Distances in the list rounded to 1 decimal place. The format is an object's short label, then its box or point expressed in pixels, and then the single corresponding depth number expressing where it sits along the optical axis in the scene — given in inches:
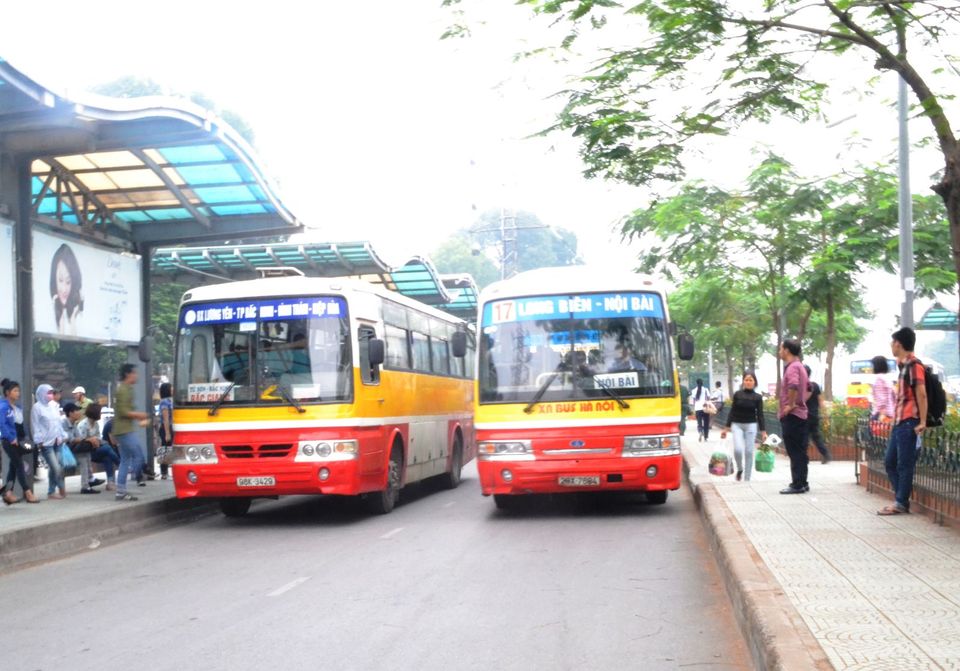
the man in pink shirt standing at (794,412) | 553.3
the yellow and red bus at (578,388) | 547.8
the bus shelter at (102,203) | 597.9
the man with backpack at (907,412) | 434.3
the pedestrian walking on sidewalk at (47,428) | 620.4
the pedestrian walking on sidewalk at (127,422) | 614.2
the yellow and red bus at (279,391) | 546.3
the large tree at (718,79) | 376.5
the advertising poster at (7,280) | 598.9
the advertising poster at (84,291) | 647.1
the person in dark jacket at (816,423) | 760.3
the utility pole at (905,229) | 642.8
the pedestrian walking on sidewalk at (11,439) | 573.0
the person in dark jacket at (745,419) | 650.8
